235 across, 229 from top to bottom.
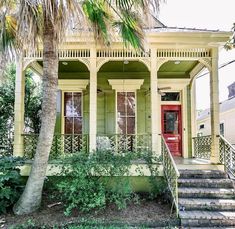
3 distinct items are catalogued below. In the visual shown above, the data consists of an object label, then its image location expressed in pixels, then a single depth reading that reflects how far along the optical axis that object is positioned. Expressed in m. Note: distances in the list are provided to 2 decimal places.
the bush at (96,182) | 6.27
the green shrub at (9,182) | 6.21
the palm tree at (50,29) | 5.91
